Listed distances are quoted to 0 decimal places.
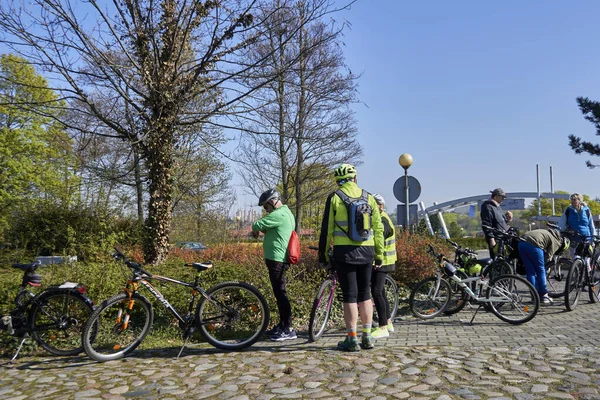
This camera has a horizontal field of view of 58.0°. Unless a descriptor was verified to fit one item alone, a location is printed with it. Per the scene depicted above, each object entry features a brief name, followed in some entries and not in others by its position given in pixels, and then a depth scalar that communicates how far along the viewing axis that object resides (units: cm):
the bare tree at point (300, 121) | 931
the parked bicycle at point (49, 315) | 571
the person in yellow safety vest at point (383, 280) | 618
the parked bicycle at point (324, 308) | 596
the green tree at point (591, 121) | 2678
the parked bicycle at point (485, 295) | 680
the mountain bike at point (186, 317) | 554
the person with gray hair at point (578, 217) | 930
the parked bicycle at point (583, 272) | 796
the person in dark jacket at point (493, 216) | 845
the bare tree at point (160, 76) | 921
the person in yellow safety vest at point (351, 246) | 549
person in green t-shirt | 608
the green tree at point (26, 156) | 2673
